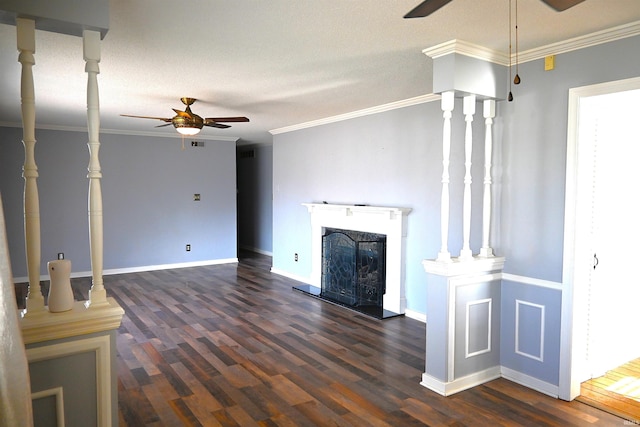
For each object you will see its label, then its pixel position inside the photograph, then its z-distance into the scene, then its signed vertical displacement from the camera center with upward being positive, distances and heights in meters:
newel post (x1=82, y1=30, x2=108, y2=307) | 2.07 +0.12
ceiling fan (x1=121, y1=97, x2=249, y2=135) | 4.32 +0.72
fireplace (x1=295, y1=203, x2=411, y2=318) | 5.07 -0.47
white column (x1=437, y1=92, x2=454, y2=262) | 3.13 +0.16
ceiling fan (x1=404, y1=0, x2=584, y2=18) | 1.60 +0.72
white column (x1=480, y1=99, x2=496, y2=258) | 3.38 +0.14
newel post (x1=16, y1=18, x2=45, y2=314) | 1.94 +0.12
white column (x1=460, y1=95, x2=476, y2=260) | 3.25 +0.16
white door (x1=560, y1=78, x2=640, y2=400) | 2.99 -0.31
